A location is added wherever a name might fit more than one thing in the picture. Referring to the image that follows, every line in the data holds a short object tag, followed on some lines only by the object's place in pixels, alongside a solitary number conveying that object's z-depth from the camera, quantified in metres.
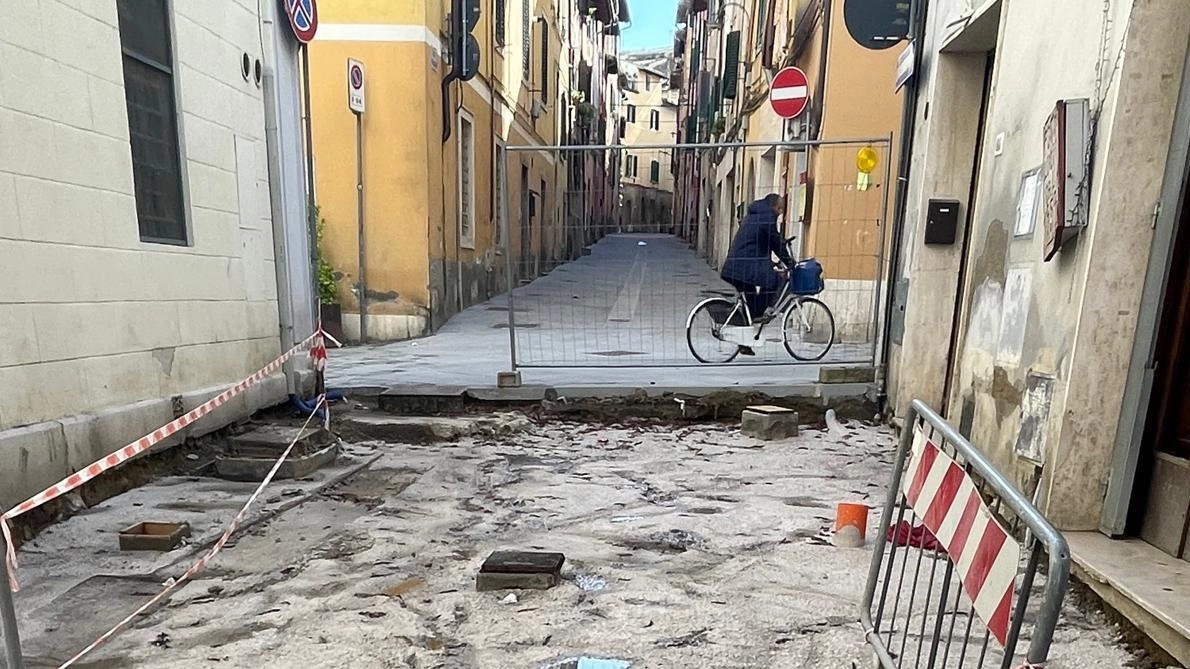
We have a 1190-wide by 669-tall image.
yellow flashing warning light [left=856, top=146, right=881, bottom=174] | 6.14
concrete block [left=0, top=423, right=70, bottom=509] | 3.31
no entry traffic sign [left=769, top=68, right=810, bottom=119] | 7.29
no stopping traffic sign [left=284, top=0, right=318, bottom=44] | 5.88
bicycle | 7.16
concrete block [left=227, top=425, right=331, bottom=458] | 4.63
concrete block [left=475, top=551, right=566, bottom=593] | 2.92
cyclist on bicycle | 7.00
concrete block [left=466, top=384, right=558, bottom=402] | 6.05
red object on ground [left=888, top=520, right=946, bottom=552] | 3.17
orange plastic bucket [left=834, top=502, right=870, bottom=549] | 3.37
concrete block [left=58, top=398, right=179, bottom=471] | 3.72
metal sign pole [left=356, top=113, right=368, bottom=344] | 9.00
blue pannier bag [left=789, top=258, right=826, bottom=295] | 7.16
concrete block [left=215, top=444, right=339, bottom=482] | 4.41
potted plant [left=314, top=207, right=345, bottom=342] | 9.02
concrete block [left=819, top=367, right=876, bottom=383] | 6.05
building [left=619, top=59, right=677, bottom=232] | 49.72
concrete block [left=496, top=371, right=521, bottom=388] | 6.11
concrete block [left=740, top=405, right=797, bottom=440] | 5.42
